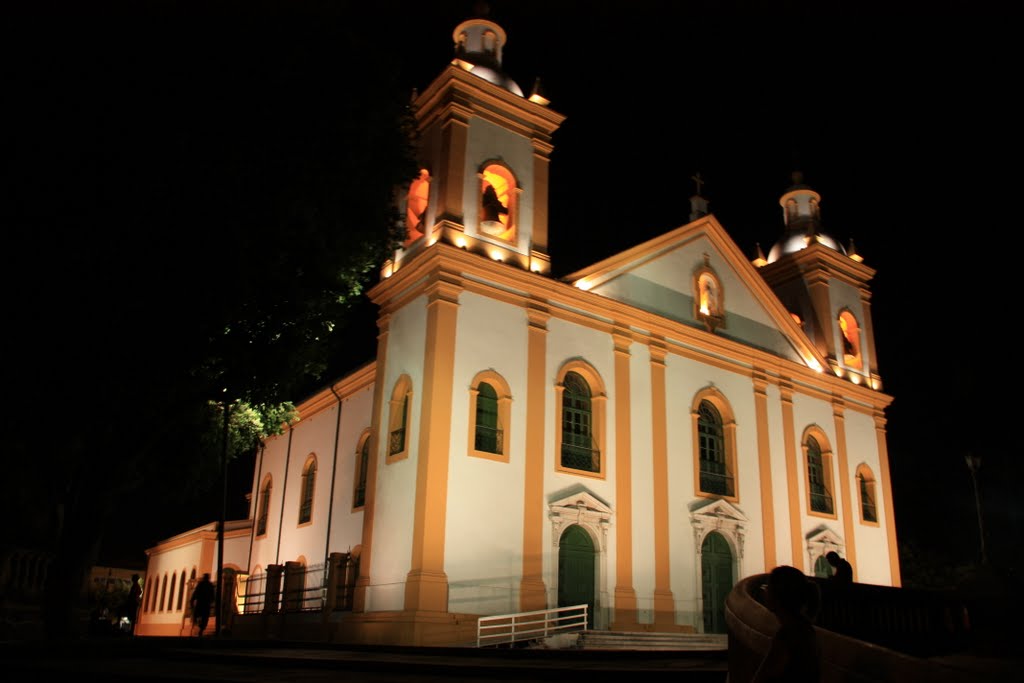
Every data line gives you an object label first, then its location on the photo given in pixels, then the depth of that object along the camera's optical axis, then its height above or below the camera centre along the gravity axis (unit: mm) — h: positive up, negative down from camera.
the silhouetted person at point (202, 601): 18781 +148
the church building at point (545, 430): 17312 +4444
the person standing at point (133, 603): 19016 +72
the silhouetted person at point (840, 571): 9931 +608
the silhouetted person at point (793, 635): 3561 -49
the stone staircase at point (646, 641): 16109 -403
